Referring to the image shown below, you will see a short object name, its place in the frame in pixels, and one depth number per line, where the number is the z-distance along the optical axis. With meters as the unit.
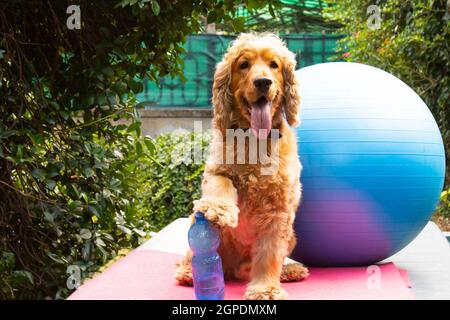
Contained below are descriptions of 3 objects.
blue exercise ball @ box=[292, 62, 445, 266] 3.83
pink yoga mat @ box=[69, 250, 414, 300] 3.32
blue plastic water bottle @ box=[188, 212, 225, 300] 3.07
